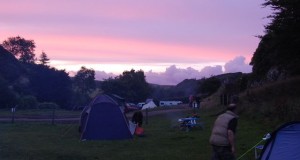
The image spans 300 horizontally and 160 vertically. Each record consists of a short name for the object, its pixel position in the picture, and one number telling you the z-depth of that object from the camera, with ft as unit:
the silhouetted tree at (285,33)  64.34
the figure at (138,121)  58.32
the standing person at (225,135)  24.04
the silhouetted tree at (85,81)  243.68
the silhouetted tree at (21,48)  247.71
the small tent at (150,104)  175.30
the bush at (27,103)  150.61
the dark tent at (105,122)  55.35
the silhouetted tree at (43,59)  245.27
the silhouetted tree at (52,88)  200.10
